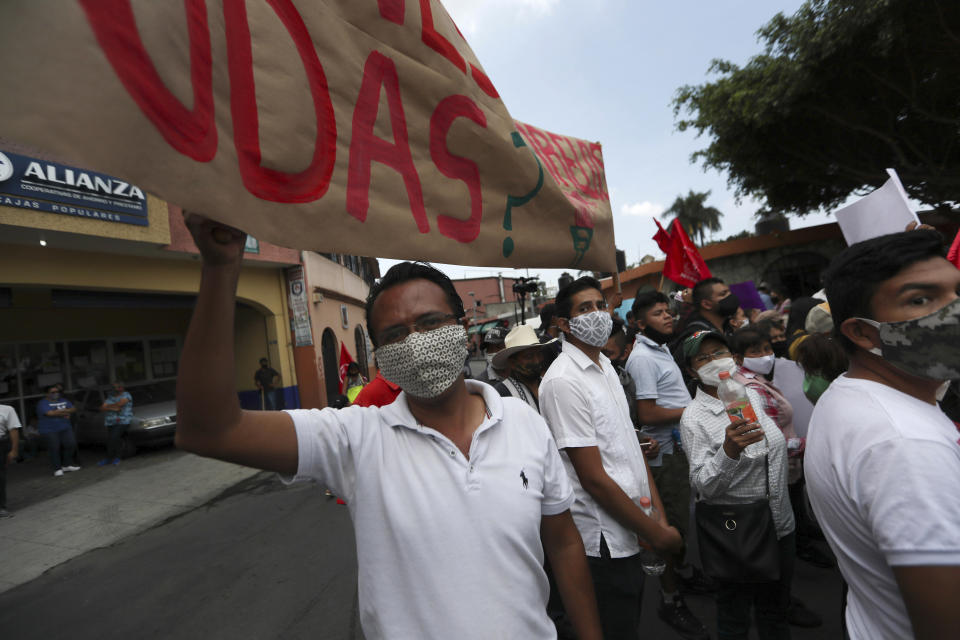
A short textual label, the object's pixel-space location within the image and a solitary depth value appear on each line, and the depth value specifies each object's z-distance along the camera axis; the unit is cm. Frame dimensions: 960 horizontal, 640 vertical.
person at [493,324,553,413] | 339
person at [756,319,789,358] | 449
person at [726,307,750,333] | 526
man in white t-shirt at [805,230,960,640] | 105
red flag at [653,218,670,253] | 540
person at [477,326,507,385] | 435
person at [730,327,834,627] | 295
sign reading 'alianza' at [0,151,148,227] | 657
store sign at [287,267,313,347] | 1302
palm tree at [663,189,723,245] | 4259
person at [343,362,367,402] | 707
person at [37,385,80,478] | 870
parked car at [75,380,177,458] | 974
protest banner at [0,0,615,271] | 76
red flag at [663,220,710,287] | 533
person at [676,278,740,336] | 449
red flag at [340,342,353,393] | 707
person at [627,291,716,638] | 300
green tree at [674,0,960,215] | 930
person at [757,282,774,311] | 1099
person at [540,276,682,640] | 205
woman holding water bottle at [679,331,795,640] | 222
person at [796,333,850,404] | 273
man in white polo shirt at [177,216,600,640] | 107
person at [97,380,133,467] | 958
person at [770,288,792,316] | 1155
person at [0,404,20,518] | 672
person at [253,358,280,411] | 1208
